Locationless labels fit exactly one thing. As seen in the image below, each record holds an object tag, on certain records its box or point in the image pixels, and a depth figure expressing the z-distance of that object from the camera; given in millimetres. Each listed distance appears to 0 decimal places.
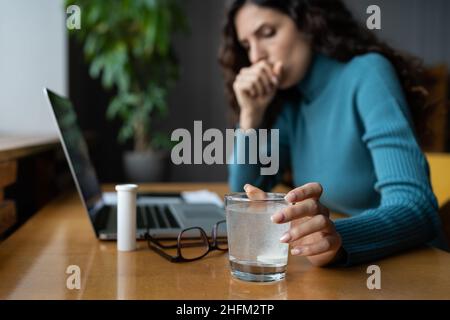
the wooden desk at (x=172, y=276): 528
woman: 750
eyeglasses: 681
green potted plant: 2715
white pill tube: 708
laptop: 805
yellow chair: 1127
